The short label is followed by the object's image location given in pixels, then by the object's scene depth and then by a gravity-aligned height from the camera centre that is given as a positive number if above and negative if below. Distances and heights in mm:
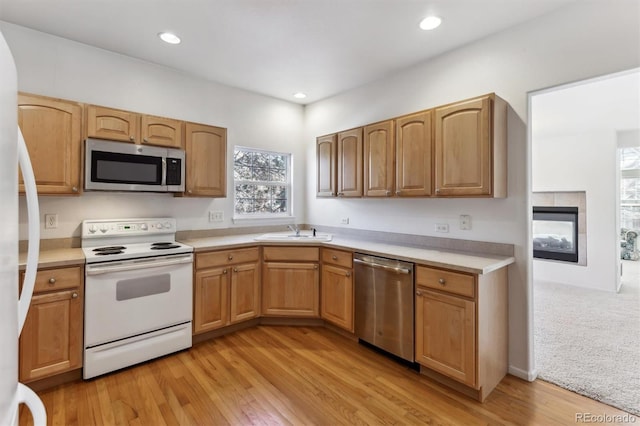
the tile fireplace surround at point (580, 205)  4766 +190
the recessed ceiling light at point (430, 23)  2312 +1490
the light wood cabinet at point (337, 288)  2980 -723
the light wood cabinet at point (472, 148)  2285 +531
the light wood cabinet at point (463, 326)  2088 -793
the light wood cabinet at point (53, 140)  2291 +583
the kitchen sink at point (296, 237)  3324 -244
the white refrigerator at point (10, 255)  665 -94
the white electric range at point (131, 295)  2311 -647
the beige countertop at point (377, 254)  2154 -309
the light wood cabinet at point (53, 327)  2078 -782
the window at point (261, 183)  3896 +442
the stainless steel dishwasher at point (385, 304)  2471 -750
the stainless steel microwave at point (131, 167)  2562 +430
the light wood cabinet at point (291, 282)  3254 -697
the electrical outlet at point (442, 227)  2865 -98
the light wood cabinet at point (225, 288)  2879 -717
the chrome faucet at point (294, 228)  3738 -170
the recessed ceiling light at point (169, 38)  2586 +1522
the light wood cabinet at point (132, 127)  2584 +791
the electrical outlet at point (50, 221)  2576 -51
